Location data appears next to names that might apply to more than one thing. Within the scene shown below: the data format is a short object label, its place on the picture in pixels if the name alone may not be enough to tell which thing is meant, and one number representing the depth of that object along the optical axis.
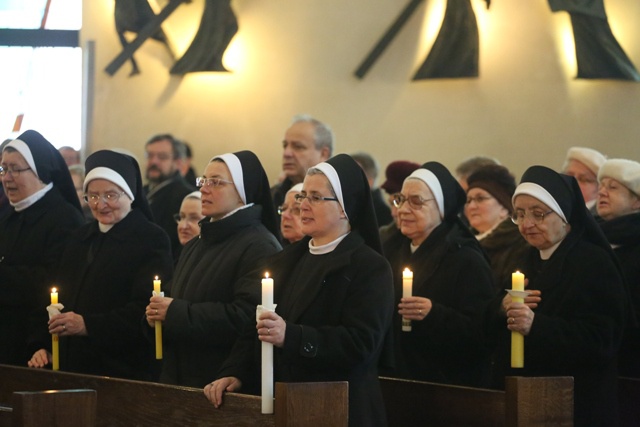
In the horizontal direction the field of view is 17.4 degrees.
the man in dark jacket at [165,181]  17.26
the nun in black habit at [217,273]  9.49
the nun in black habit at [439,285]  10.00
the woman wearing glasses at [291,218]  12.42
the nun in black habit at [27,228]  11.90
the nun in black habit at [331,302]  8.24
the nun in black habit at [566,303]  9.04
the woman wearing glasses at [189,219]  14.18
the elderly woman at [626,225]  10.34
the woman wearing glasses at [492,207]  12.03
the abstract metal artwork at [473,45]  17.86
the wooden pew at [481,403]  7.76
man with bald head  13.22
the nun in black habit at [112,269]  10.97
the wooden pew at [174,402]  7.45
